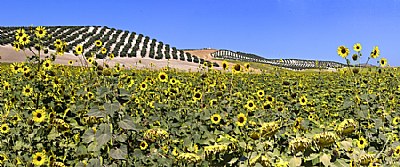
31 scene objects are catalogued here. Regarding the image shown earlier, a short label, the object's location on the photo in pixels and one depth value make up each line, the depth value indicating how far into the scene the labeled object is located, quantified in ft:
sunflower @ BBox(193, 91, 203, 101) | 17.74
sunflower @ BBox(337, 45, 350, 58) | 16.42
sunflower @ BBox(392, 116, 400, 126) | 15.94
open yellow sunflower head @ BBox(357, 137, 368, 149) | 10.94
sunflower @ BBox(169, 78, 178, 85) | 19.36
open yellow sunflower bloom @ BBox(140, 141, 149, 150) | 12.79
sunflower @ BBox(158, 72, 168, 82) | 18.43
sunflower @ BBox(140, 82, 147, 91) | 19.22
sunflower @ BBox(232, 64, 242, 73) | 16.12
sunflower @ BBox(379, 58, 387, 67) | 22.26
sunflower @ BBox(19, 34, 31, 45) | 15.91
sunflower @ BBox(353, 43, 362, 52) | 18.09
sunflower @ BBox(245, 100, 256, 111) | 14.51
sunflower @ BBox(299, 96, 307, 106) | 19.15
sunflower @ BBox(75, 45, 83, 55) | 14.47
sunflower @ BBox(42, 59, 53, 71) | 14.52
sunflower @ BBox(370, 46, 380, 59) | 17.65
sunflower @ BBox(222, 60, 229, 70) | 18.55
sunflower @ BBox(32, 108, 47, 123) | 12.44
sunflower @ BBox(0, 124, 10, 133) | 14.48
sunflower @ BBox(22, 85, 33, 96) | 15.39
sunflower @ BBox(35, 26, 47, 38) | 14.84
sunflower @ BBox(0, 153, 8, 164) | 12.84
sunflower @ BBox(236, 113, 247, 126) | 9.97
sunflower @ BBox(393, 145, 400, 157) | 11.15
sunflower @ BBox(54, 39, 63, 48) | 15.62
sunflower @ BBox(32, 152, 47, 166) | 11.48
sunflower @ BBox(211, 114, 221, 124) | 14.81
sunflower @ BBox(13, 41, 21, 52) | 16.60
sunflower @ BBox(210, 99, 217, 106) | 17.19
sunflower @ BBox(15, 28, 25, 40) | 16.75
